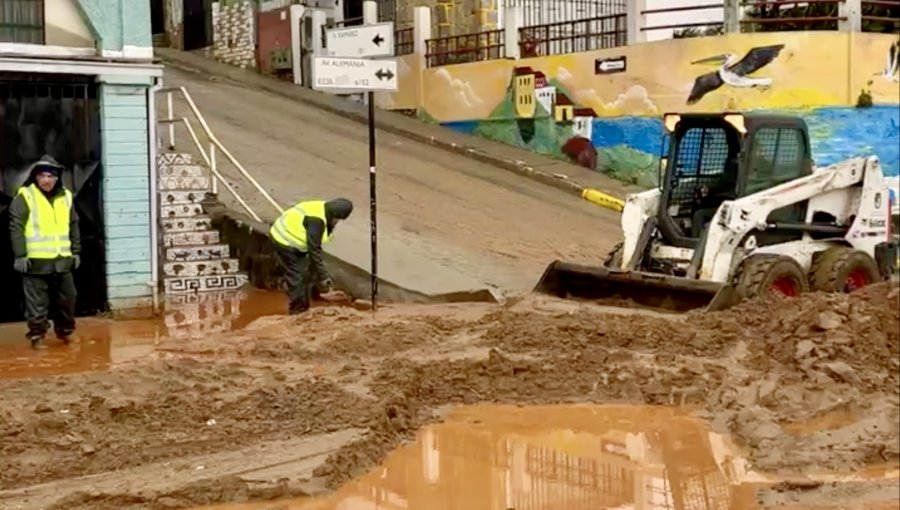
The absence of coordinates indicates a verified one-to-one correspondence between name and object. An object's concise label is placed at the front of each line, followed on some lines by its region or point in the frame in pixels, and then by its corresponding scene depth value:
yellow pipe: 18.42
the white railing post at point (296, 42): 26.70
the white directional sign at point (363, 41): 11.20
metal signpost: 10.74
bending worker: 11.62
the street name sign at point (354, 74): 10.66
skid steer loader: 10.77
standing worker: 10.63
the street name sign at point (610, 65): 20.05
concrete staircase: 13.85
